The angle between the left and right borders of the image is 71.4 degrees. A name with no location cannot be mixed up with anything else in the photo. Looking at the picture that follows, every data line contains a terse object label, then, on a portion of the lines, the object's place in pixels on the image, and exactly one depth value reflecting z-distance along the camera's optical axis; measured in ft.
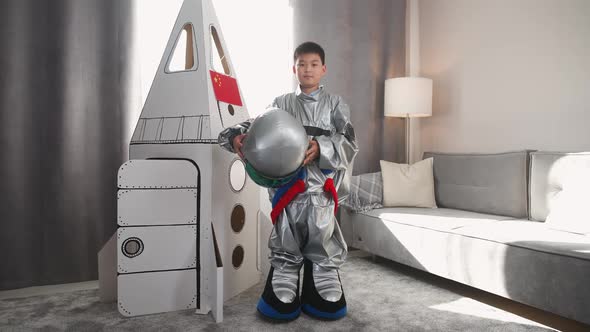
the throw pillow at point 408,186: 8.68
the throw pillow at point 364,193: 8.65
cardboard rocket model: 5.51
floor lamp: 9.39
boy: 5.40
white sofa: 4.96
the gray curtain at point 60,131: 6.66
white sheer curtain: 7.76
